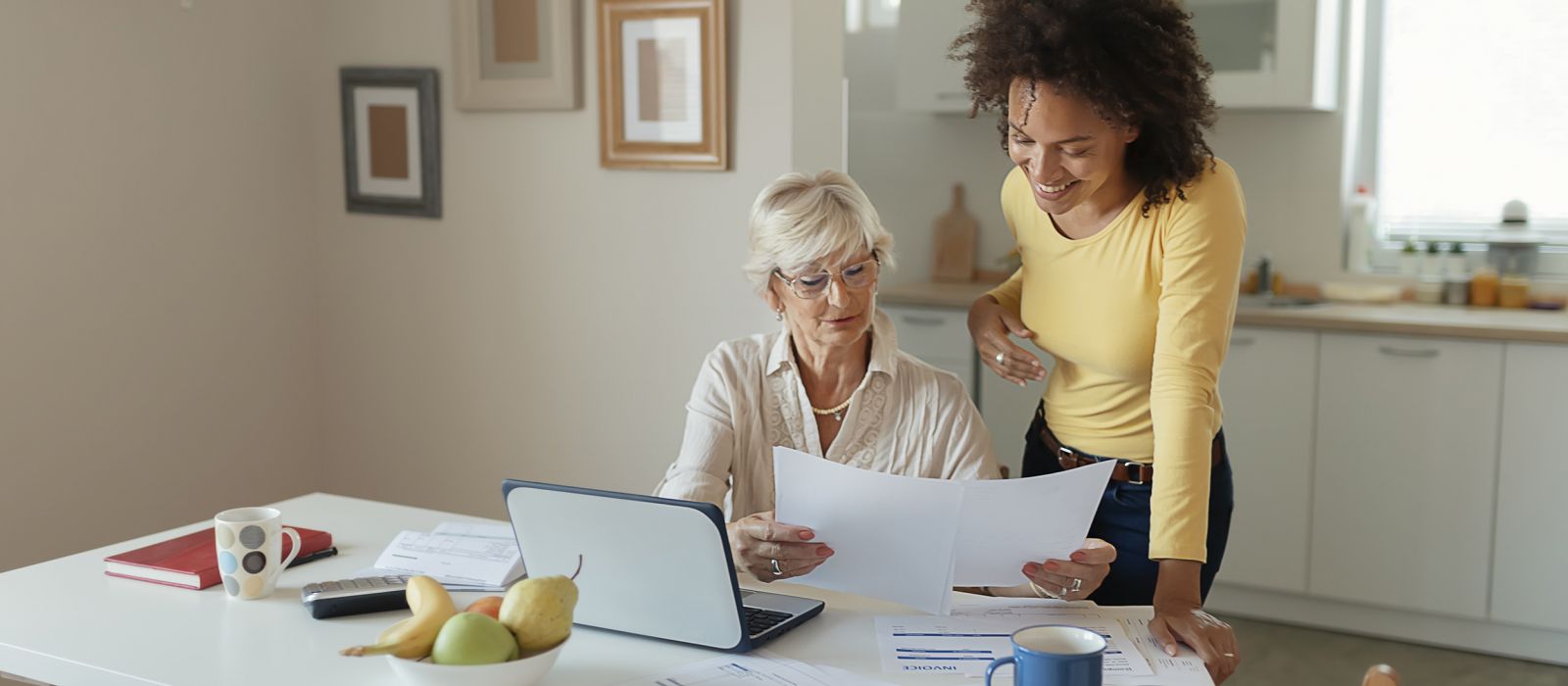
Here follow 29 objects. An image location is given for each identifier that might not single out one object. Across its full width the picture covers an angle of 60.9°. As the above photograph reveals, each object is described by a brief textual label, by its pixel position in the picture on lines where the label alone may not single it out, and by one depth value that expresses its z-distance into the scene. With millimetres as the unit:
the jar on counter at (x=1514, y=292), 3777
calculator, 1661
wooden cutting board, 4574
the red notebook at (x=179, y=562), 1778
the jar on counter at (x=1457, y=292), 3869
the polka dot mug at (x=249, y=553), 1711
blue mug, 1233
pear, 1354
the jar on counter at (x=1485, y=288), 3824
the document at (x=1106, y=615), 1509
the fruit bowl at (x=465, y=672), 1323
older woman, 2025
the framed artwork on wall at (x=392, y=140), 3277
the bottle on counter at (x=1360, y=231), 4051
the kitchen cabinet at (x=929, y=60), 4188
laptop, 1489
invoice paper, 1512
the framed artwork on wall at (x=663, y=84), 2869
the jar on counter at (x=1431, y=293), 3932
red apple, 1412
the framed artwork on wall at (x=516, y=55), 3045
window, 3912
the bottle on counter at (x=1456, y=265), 3889
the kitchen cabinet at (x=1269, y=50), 3727
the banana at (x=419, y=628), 1325
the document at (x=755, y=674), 1469
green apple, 1325
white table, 1495
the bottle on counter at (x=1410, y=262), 4000
